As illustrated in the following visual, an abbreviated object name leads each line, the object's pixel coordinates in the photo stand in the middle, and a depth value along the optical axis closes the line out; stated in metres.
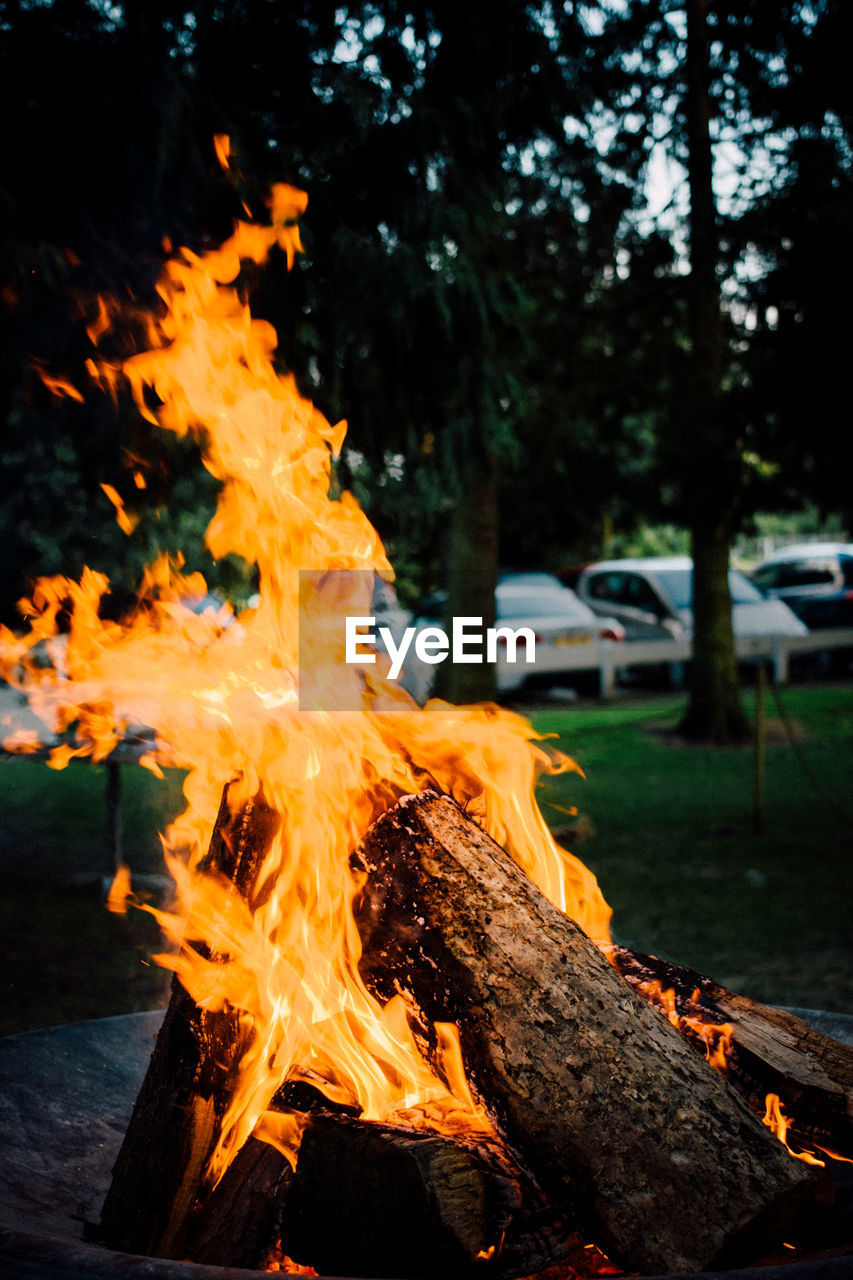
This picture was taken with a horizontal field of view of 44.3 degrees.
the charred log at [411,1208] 1.71
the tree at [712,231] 8.63
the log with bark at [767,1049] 2.07
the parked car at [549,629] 13.54
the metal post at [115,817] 5.98
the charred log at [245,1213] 1.86
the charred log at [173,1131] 2.01
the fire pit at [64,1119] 1.95
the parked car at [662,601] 15.01
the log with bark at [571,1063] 1.75
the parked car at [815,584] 17.41
